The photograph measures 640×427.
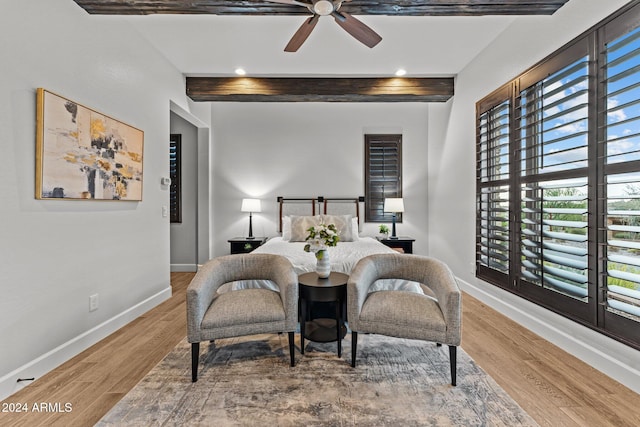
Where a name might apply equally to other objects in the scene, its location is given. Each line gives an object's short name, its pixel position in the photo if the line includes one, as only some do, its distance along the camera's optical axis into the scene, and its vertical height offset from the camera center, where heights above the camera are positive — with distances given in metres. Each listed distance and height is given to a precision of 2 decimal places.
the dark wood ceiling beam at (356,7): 2.52 +1.76
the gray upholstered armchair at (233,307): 2.04 -0.68
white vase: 2.49 -0.42
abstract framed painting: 2.12 +0.48
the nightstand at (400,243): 4.71 -0.48
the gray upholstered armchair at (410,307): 1.99 -0.67
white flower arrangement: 2.53 -0.22
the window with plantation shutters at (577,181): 1.99 +0.26
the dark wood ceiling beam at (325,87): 4.41 +1.83
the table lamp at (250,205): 4.72 +0.11
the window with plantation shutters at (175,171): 5.27 +0.71
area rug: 1.69 -1.14
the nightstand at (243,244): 4.66 -0.50
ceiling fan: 2.22 +1.53
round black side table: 2.30 -0.64
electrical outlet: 2.58 -0.78
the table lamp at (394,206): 4.77 +0.10
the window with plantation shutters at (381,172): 5.15 +0.69
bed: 2.75 -0.39
